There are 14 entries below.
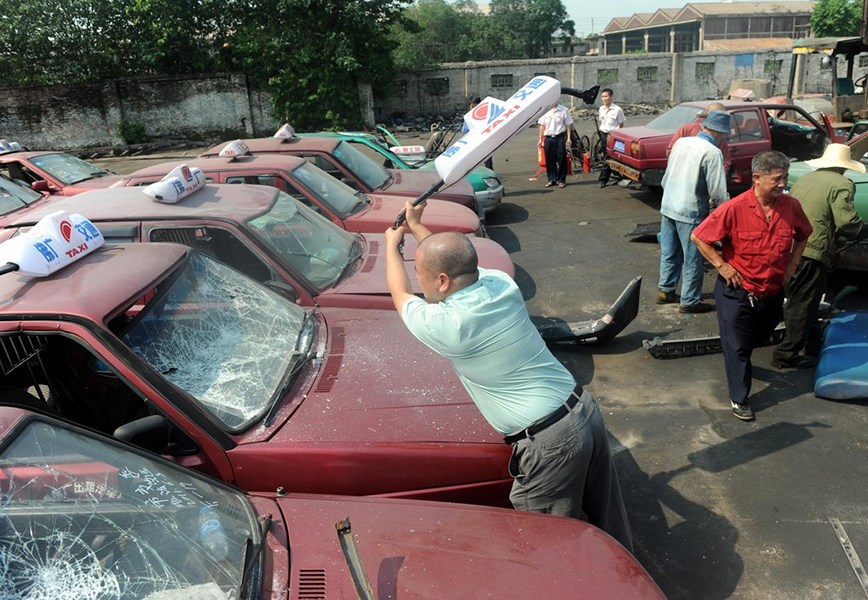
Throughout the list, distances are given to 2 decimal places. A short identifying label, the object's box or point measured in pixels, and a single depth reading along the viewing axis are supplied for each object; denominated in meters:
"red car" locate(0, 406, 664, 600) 1.71
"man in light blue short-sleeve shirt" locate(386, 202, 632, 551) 2.39
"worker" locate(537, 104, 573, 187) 10.86
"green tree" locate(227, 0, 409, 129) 20.69
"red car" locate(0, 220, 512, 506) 2.54
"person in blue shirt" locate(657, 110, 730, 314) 5.49
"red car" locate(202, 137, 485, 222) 7.22
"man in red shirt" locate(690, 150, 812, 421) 3.96
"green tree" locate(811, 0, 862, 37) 35.28
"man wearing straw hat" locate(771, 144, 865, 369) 4.50
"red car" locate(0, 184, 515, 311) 4.21
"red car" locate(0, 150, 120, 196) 8.80
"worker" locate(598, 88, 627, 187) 11.23
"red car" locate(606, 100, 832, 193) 9.12
